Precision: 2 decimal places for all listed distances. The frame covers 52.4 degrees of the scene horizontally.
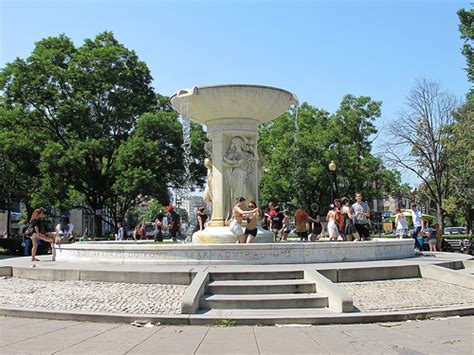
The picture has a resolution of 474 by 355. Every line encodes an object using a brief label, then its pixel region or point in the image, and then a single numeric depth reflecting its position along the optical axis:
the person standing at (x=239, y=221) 12.08
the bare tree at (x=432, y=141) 30.94
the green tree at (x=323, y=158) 36.28
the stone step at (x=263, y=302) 8.12
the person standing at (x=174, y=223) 17.89
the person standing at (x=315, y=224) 16.44
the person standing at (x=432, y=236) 18.69
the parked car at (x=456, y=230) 62.83
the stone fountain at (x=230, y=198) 11.09
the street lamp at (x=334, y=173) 24.34
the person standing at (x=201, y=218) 17.27
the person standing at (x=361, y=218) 13.88
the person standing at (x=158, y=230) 18.66
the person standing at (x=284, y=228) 17.84
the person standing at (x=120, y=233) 30.12
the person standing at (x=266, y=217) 18.11
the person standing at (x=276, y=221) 17.69
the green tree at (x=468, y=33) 28.14
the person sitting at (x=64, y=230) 17.95
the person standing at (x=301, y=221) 15.55
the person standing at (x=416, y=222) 17.16
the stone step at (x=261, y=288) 8.67
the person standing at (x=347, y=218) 13.96
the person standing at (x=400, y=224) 16.81
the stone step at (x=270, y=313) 7.34
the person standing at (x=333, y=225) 14.96
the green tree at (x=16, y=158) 29.23
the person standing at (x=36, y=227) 12.93
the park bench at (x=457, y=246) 21.38
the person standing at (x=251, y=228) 12.11
